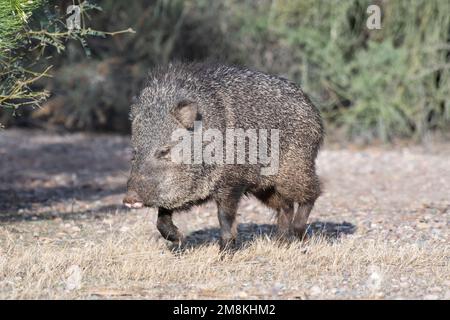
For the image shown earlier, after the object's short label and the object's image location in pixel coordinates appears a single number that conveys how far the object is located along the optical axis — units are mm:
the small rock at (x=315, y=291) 9531
